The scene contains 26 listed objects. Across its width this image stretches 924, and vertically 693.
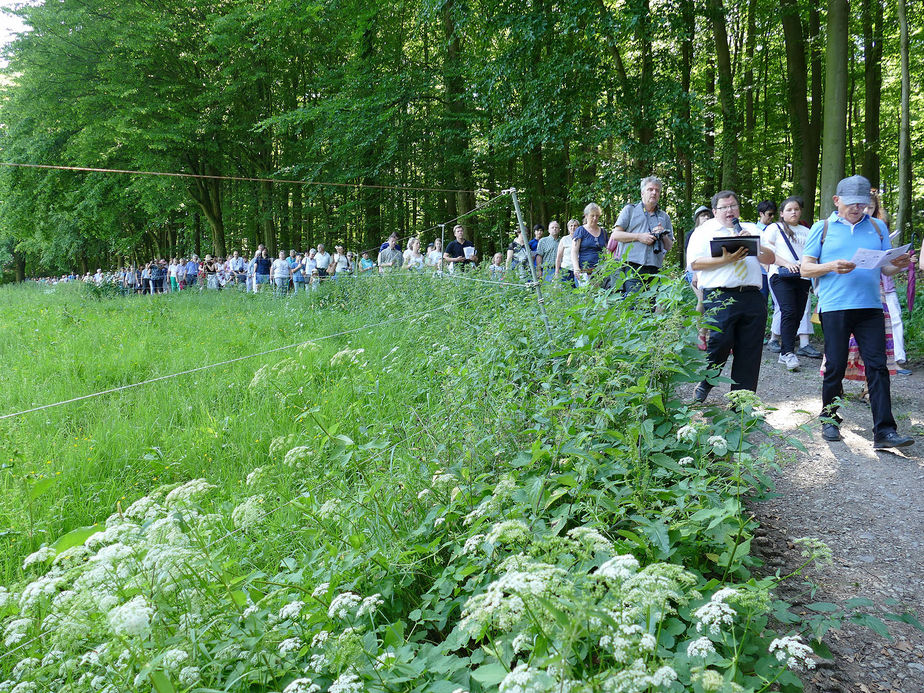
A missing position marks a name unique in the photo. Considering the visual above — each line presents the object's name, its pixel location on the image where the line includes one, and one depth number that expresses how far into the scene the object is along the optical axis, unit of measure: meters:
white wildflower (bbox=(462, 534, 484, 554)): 2.03
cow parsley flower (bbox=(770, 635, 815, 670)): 1.48
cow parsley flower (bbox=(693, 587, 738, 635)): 1.53
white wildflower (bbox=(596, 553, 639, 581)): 1.51
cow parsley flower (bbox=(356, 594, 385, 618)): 1.90
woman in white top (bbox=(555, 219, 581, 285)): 9.23
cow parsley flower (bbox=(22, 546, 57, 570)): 2.24
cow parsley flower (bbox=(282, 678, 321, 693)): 1.60
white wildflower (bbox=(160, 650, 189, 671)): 1.76
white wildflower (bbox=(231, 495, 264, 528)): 2.49
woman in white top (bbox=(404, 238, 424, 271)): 13.09
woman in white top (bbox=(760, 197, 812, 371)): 7.32
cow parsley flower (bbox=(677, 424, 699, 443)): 2.45
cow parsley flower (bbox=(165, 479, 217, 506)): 2.53
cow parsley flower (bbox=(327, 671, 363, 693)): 1.53
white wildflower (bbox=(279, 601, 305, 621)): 1.91
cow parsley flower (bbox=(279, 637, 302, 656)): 1.85
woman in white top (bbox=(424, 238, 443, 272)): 14.04
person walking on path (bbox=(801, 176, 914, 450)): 4.63
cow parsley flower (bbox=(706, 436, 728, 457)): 2.38
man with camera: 6.50
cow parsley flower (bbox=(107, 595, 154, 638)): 1.68
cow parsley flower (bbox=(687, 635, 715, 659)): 1.53
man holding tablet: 4.75
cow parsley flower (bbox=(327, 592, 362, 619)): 1.86
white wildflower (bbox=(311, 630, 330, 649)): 1.81
